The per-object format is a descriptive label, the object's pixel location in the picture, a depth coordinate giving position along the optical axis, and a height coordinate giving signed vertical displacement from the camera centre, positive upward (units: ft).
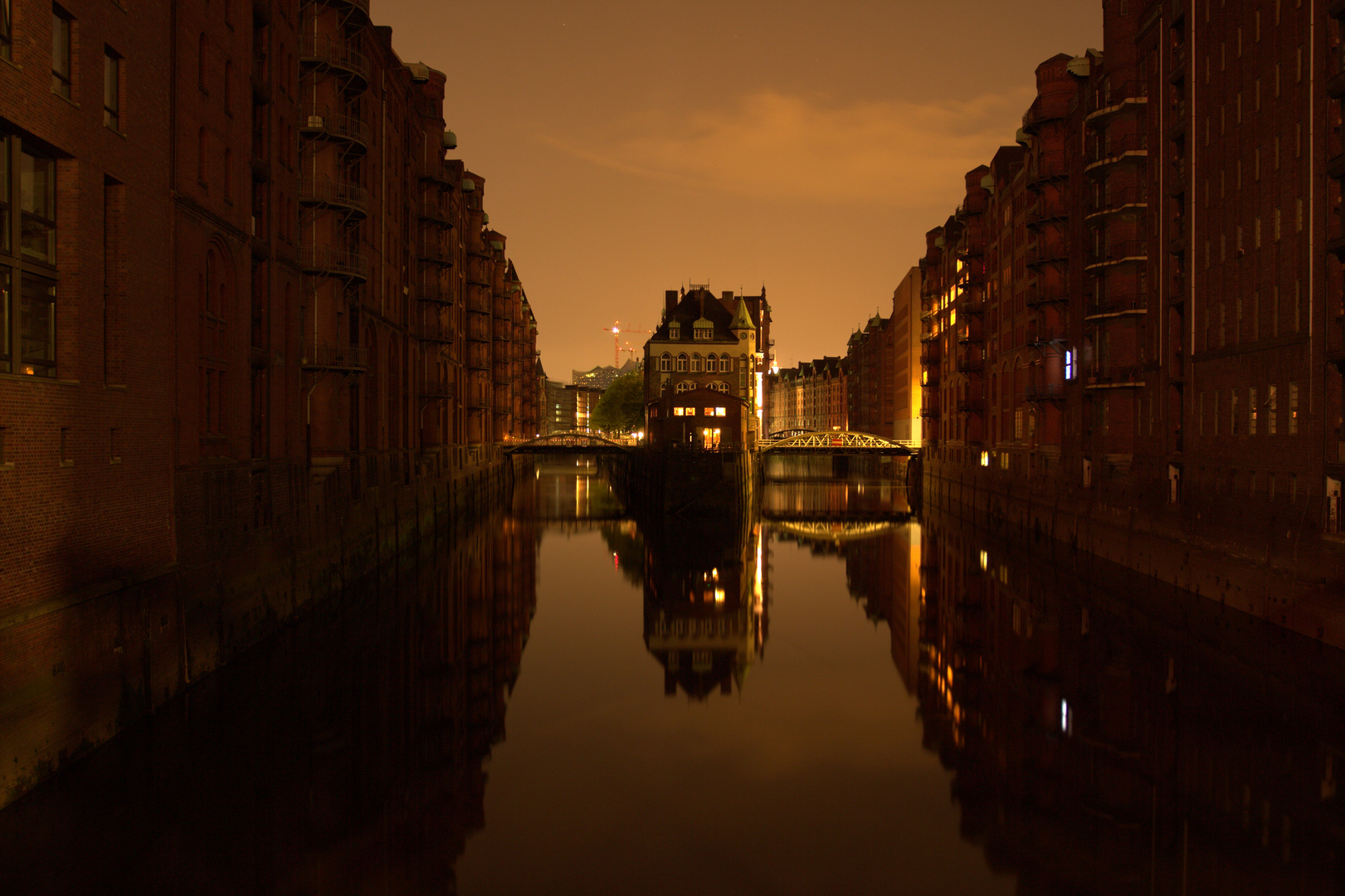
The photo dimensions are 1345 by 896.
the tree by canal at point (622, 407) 401.08 +16.21
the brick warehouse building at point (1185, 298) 75.31 +15.76
